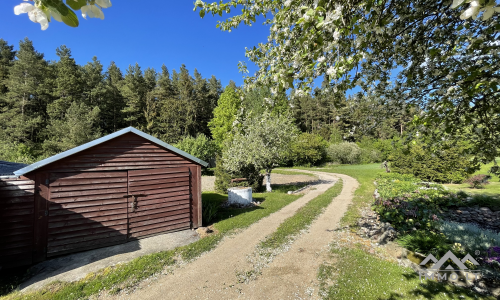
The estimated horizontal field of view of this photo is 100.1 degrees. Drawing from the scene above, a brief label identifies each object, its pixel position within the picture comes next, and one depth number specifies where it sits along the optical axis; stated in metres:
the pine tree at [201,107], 46.34
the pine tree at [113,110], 39.94
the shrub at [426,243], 5.03
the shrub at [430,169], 14.63
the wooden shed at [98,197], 5.94
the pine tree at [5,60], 33.28
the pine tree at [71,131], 27.70
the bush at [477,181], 11.80
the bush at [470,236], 5.08
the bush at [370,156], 41.28
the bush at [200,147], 29.19
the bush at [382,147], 39.67
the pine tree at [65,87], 32.66
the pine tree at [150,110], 39.62
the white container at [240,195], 12.39
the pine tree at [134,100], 40.00
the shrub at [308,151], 38.25
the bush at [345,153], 40.66
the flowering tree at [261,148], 14.81
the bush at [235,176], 16.03
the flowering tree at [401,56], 1.89
